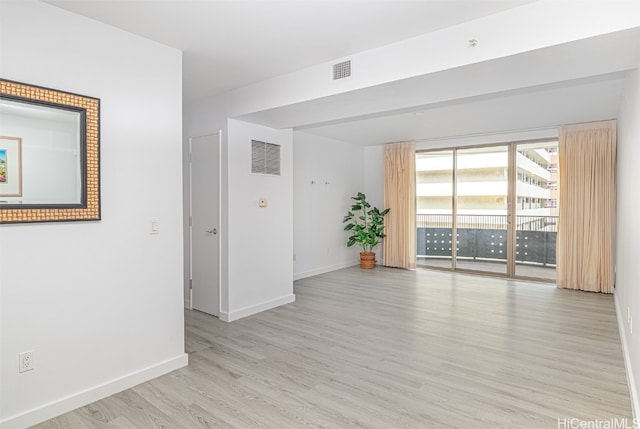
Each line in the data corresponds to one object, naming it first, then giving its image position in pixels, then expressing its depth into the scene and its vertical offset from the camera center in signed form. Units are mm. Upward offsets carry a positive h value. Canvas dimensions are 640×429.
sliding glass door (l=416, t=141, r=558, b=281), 6289 +41
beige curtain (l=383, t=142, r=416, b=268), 7387 +147
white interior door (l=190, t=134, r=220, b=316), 4348 -144
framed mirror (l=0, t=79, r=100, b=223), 2152 +349
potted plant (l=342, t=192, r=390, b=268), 7508 -339
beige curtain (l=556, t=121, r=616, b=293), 5395 +62
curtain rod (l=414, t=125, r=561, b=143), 5957 +1335
